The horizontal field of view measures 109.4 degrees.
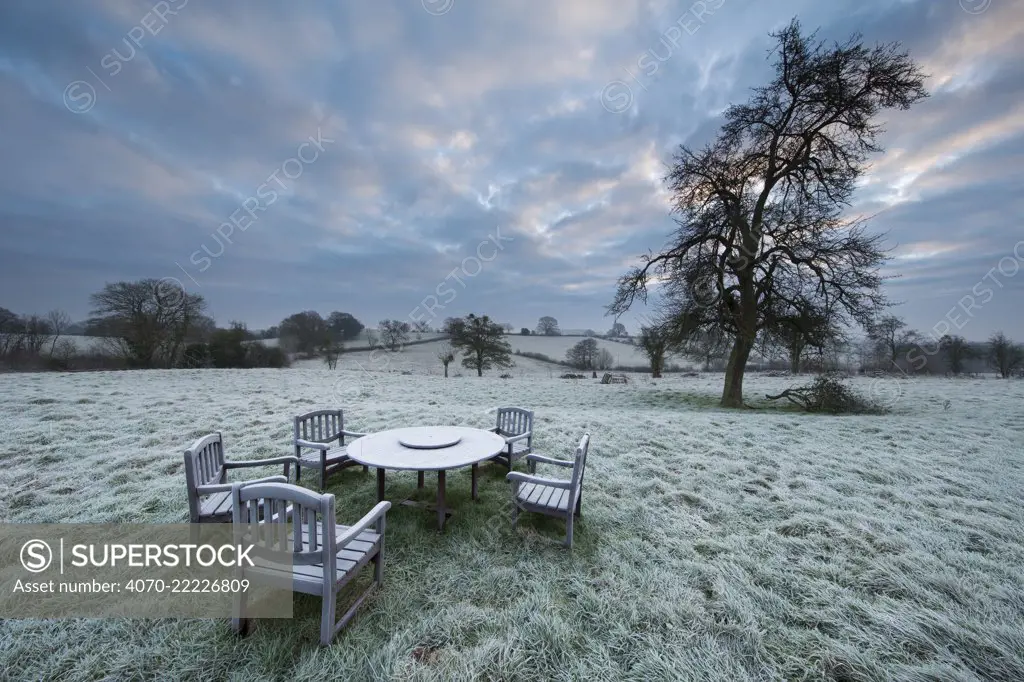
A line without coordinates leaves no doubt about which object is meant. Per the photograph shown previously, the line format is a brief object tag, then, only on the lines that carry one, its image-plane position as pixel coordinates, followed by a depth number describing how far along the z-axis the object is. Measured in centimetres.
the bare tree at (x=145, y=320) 2106
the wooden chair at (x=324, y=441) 497
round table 396
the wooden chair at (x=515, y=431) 543
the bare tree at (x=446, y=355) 3023
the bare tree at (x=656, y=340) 1366
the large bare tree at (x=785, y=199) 1114
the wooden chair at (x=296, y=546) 236
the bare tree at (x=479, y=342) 3019
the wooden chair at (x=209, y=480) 323
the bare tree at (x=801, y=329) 1202
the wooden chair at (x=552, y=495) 370
